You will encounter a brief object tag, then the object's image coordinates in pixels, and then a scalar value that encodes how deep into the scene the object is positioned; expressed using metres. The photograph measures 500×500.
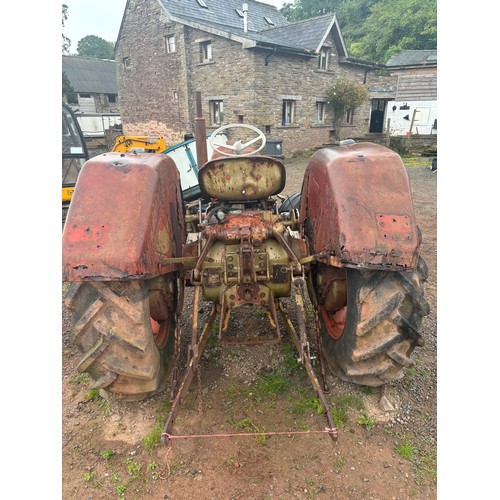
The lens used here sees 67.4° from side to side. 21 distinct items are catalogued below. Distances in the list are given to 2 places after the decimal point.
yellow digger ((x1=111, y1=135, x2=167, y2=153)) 10.46
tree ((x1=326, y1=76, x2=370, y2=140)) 18.14
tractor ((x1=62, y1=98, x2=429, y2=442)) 2.04
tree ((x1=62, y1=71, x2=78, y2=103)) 26.04
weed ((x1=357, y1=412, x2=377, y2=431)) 2.40
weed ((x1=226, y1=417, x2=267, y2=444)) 2.37
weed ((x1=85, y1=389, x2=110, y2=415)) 2.61
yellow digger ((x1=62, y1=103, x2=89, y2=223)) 7.02
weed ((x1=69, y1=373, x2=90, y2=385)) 2.93
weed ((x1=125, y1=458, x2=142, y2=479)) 2.13
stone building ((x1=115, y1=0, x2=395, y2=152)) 14.95
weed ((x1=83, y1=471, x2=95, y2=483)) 2.13
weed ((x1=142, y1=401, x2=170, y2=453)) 2.30
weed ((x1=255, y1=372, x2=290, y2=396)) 2.69
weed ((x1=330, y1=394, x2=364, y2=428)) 2.45
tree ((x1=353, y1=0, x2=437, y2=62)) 29.23
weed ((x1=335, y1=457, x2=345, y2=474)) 2.13
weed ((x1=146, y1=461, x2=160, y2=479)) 2.12
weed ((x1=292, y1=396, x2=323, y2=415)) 2.50
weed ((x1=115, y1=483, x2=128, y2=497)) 2.04
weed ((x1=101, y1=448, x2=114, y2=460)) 2.25
